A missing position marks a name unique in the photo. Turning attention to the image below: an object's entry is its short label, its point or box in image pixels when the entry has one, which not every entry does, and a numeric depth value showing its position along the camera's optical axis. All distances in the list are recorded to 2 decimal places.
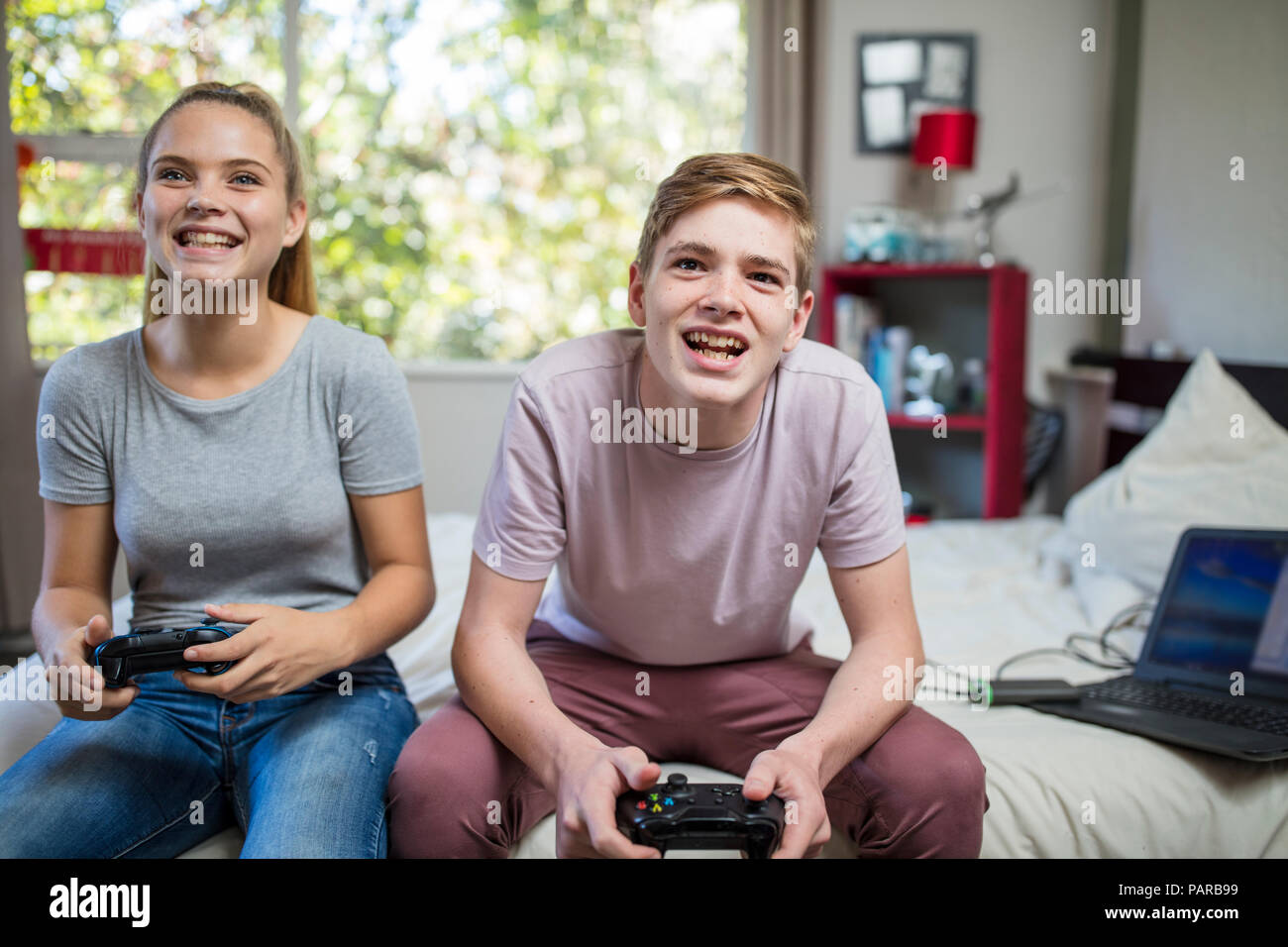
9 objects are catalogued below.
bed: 1.17
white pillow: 1.72
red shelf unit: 2.92
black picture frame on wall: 3.13
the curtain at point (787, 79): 3.10
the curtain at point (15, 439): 2.86
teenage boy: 1.04
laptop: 1.32
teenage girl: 1.05
